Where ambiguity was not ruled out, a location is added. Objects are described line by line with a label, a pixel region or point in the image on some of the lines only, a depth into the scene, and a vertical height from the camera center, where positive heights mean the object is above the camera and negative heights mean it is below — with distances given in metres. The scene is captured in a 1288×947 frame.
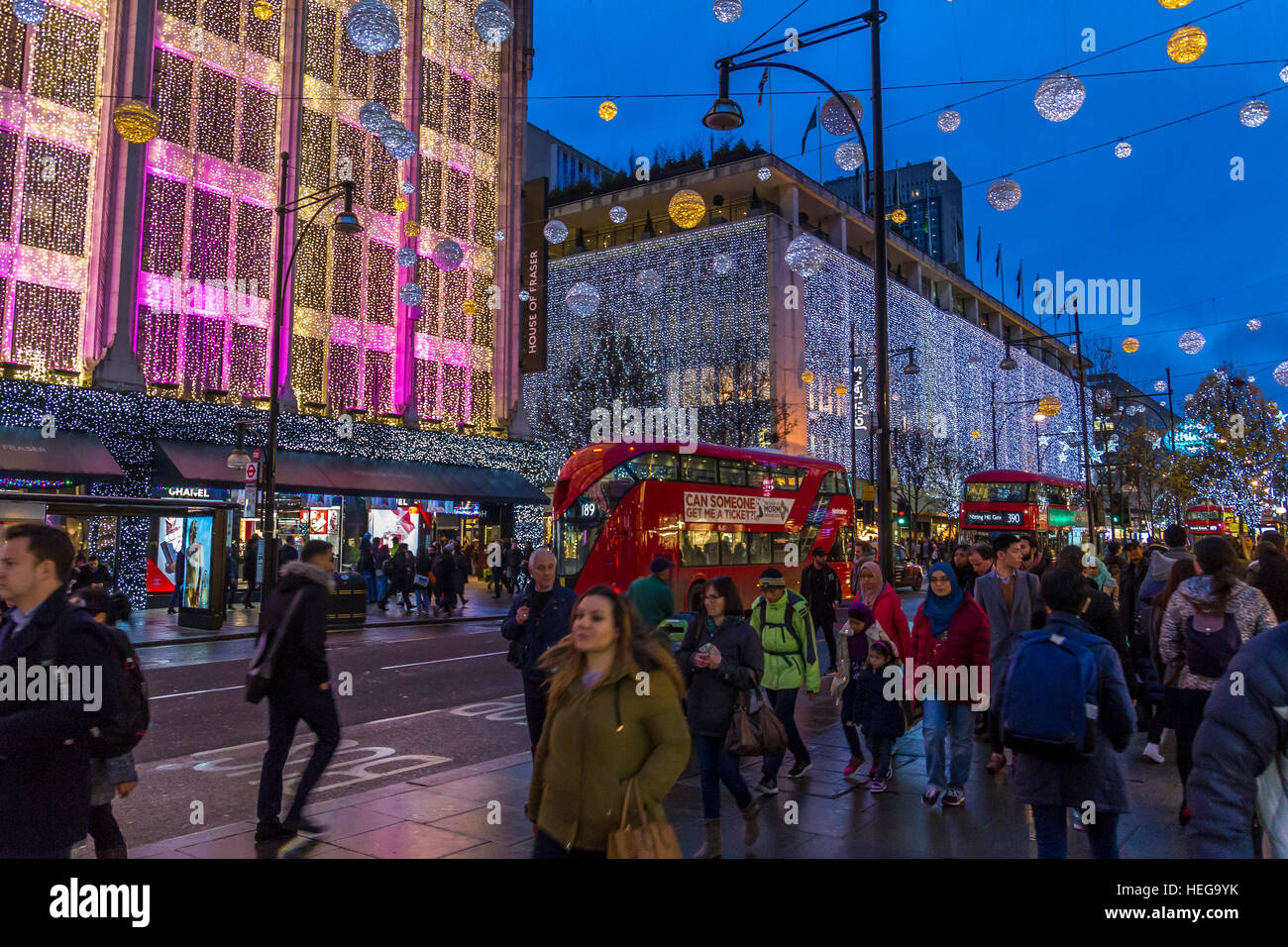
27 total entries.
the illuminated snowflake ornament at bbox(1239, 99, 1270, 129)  12.95 +6.17
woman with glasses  5.46 -0.89
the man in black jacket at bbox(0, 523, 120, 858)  3.09 -0.62
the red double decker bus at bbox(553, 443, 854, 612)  18.16 +0.45
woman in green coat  3.18 -0.74
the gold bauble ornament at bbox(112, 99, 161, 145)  14.30 +6.63
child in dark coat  6.72 -1.31
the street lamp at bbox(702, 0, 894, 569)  12.26 +4.84
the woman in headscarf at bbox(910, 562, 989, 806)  6.38 -1.05
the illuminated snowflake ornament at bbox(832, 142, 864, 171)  15.18 +6.49
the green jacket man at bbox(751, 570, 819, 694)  6.71 -0.78
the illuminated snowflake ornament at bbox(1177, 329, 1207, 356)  23.98 +5.28
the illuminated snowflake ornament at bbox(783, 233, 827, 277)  17.58 +5.52
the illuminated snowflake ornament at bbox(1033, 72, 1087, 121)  11.61 +5.75
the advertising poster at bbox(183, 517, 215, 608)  18.47 -0.63
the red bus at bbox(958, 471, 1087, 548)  32.50 +1.12
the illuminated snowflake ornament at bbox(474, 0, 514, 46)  14.41 +8.32
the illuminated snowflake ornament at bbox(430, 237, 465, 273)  26.14 +8.23
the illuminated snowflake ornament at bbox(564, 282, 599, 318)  25.02 +6.72
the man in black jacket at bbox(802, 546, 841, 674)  13.04 -0.86
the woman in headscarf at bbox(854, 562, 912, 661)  7.18 -0.56
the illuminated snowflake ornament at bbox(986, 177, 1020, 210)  15.05 +5.80
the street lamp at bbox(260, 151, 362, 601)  17.53 +1.90
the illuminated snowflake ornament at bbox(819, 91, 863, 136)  14.62 +6.82
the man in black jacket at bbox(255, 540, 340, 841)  5.70 -0.93
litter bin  19.55 -1.59
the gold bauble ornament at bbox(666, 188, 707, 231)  18.38 +6.84
